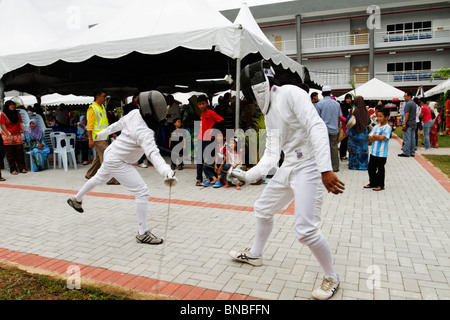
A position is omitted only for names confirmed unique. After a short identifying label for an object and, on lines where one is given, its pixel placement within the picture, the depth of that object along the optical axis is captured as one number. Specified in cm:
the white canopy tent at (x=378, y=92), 1733
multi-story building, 3005
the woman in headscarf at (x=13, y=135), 905
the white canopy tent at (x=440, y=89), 1564
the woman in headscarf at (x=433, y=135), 1400
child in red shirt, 750
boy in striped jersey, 662
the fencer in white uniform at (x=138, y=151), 396
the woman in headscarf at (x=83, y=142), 1098
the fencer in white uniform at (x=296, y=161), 267
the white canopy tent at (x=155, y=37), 730
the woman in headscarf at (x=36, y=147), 966
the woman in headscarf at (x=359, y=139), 871
